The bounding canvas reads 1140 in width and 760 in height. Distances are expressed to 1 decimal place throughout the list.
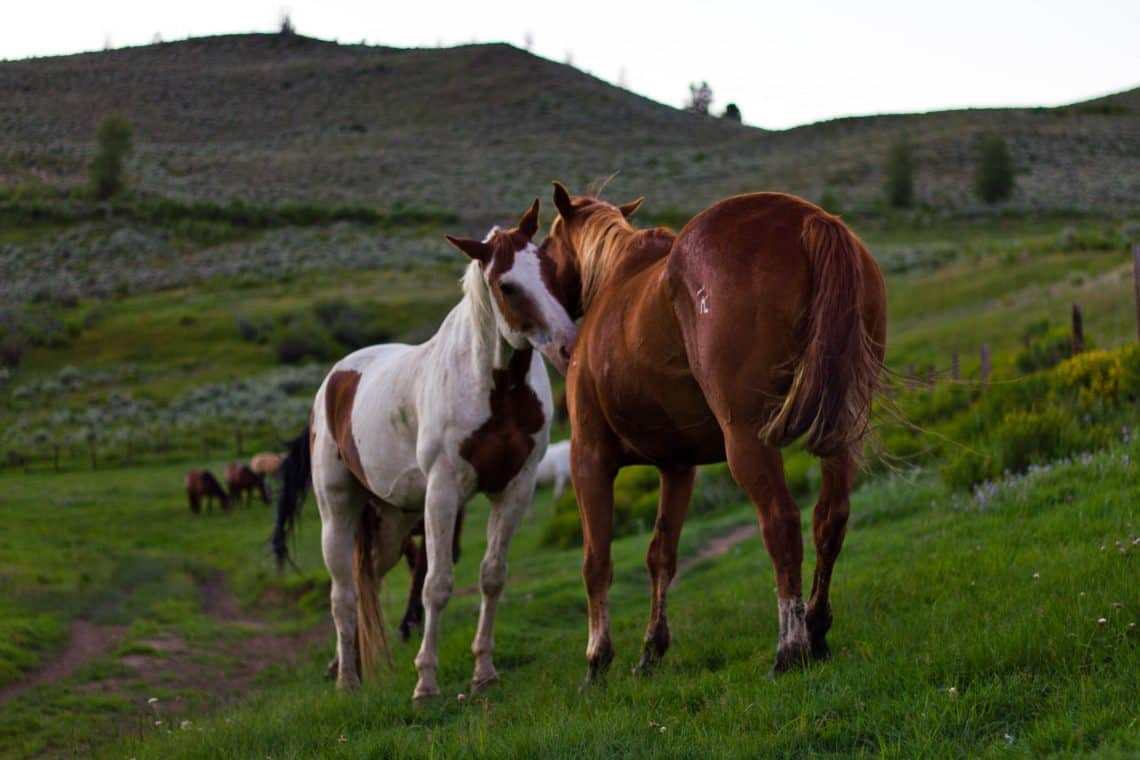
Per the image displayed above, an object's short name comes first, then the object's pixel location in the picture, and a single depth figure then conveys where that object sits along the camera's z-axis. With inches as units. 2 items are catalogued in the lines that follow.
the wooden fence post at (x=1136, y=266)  518.6
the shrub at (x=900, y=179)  2516.0
